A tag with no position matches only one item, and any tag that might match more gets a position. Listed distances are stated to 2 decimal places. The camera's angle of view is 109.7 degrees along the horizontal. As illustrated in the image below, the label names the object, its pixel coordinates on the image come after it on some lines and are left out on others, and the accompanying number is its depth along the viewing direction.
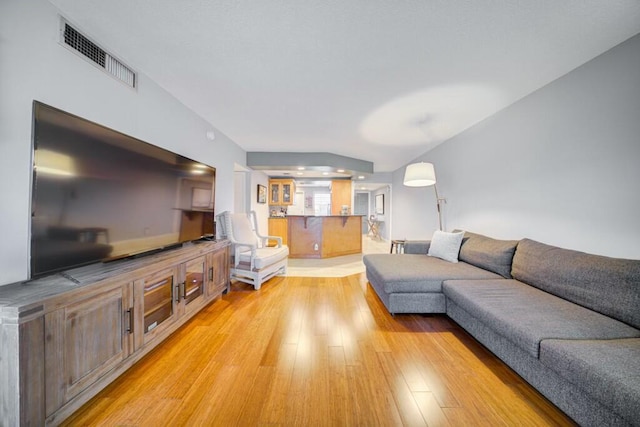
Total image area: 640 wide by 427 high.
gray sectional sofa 1.03
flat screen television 1.13
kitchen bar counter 5.43
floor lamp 3.00
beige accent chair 3.20
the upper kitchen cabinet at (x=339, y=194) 6.90
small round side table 4.04
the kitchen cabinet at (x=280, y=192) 6.64
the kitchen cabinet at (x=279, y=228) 6.21
